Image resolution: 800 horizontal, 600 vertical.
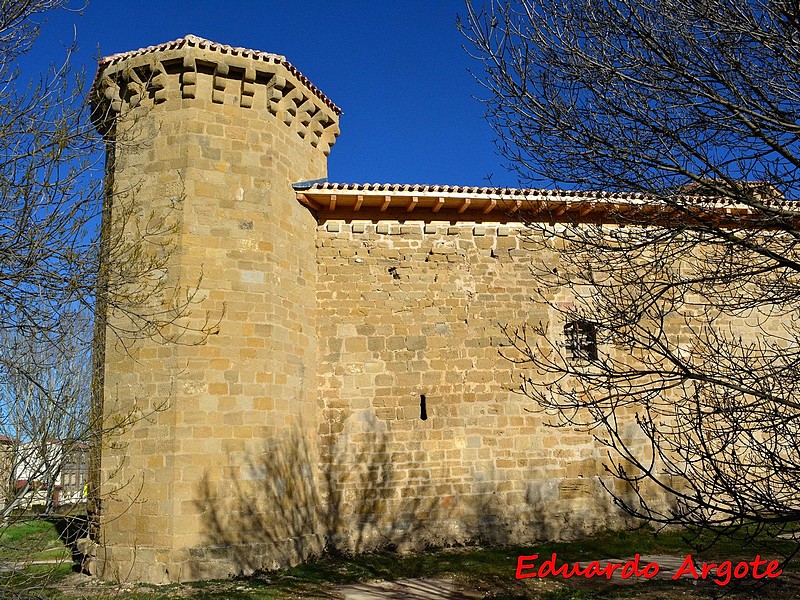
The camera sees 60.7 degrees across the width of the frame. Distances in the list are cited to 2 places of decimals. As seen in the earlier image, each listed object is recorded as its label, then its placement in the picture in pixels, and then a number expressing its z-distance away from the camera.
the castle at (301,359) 8.42
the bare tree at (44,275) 4.54
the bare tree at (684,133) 4.05
